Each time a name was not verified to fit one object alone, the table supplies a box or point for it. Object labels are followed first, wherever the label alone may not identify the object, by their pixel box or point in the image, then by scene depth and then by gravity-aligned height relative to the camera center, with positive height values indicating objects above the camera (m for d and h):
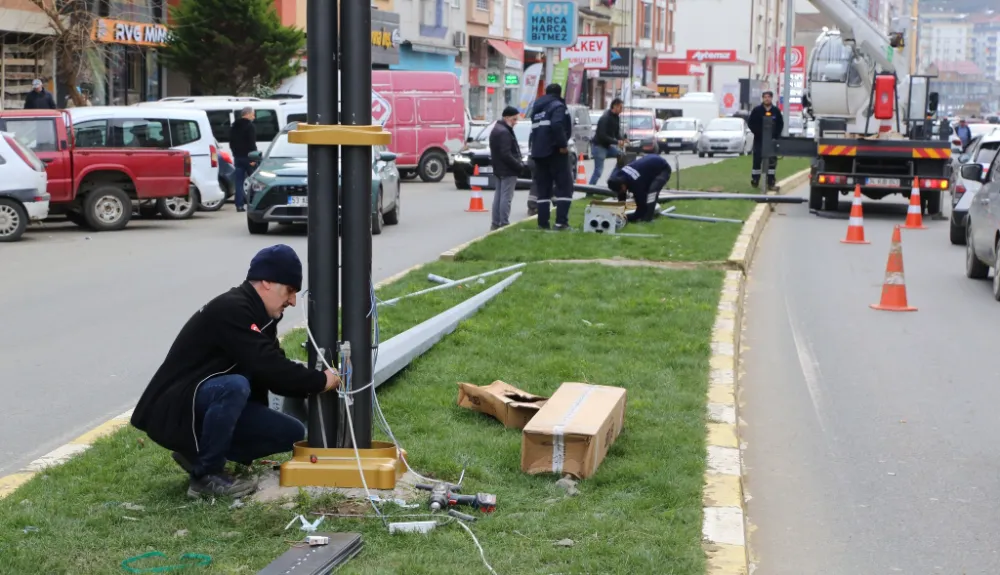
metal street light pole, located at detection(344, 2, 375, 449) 5.67 -0.47
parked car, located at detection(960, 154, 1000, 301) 13.92 -1.27
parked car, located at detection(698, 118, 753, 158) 55.56 -1.55
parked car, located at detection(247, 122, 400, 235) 18.73 -1.23
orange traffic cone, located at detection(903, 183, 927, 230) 22.05 -1.78
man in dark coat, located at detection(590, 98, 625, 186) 25.11 -0.67
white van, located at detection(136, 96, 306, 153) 26.61 -0.35
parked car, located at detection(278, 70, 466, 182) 31.59 -0.48
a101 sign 26.00 +1.39
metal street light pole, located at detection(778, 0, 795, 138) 38.00 +1.47
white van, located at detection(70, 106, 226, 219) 21.17 -0.63
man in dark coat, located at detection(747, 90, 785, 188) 27.81 -0.47
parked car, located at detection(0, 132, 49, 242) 17.89 -1.22
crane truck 24.11 -0.38
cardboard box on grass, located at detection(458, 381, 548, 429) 7.04 -1.54
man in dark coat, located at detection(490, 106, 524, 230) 18.47 -0.87
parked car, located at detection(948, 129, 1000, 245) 19.09 -1.23
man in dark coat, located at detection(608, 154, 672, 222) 18.16 -1.03
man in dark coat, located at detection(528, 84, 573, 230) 17.80 -0.71
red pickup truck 19.58 -1.07
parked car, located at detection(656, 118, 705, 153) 59.16 -1.47
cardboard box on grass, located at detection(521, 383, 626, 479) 6.04 -1.48
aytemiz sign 98.88 +3.07
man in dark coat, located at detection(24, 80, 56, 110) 26.52 -0.13
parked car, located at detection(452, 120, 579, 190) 29.20 -1.34
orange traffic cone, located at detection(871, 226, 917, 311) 12.70 -1.67
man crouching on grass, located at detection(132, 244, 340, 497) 5.65 -1.14
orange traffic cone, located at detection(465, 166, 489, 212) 23.88 -1.79
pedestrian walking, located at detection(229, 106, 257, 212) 23.86 -0.83
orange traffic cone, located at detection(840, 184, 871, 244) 19.45 -1.78
